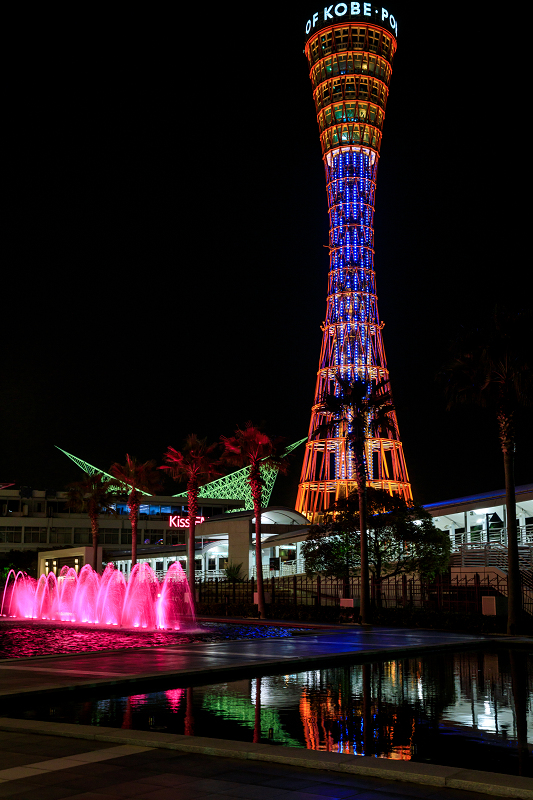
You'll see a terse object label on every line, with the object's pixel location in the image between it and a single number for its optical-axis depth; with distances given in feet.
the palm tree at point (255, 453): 143.54
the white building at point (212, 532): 142.60
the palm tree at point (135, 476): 204.13
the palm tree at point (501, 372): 97.45
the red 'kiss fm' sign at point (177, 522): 328.08
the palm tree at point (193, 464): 166.40
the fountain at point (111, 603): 121.90
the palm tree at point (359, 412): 124.26
